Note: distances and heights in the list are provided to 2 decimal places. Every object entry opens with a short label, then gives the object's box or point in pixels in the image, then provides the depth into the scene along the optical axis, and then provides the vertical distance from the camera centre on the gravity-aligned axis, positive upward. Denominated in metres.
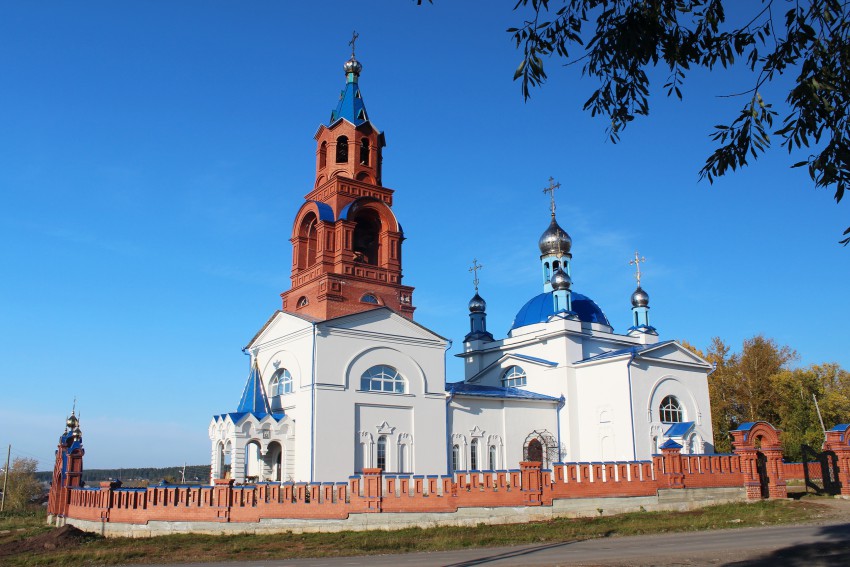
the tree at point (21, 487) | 35.03 -1.22
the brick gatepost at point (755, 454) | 20.48 +0.02
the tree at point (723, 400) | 39.66 +2.97
